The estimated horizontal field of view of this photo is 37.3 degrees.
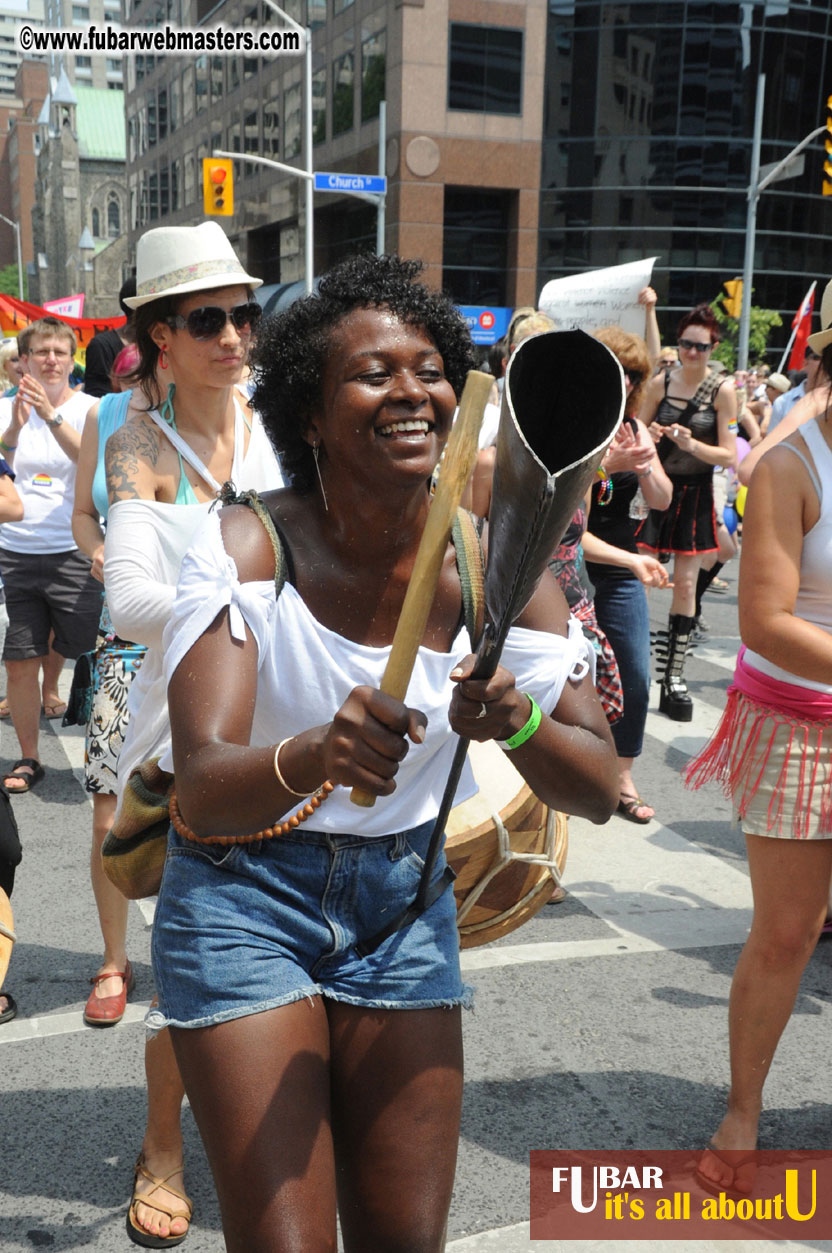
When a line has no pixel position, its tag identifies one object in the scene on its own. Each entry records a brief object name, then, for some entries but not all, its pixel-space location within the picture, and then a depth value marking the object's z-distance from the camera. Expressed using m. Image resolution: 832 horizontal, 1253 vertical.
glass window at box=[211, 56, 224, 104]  54.94
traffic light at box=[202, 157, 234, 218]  22.97
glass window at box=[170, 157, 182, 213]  62.84
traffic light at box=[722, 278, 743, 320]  25.91
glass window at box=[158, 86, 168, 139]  64.94
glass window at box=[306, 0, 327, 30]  42.81
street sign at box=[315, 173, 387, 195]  23.42
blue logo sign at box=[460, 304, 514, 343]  34.81
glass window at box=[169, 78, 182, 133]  61.88
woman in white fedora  2.81
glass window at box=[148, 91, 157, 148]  67.00
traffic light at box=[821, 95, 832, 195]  16.28
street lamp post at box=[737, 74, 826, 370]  27.45
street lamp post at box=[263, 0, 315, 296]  28.76
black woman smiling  1.85
